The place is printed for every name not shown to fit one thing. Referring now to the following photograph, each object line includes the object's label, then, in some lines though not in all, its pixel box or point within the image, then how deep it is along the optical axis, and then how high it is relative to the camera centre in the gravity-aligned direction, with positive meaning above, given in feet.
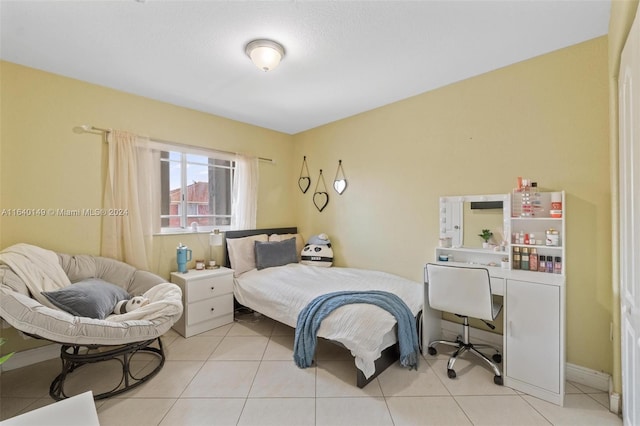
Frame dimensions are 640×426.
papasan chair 5.88 -2.30
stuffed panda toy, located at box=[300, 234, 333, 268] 12.66 -1.74
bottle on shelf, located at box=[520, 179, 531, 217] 7.59 +0.45
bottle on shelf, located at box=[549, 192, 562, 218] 7.15 +0.27
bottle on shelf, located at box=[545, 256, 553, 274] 7.34 -1.30
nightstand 9.72 -3.11
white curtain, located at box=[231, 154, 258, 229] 12.73 +0.93
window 11.00 +1.04
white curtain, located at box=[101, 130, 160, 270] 9.27 +0.43
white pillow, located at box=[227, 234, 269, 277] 11.55 -1.68
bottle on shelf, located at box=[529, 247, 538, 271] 7.57 -1.21
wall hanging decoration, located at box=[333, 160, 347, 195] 12.76 +1.54
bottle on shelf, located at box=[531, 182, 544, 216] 7.56 +0.34
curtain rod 8.82 +2.72
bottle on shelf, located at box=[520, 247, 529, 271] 7.68 -1.20
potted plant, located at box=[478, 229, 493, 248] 8.53 -0.63
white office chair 7.00 -2.15
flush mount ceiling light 6.86 +4.04
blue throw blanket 7.44 -2.96
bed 6.89 -2.57
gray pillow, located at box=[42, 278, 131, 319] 6.75 -2.13
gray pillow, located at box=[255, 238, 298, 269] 11.93 -1.70
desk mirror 8.36 -0.11
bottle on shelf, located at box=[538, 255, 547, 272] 7.46 -1.29
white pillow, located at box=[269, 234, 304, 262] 13.30 -1.15
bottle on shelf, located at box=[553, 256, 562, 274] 7.22 -1.28
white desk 6.25 -2.73
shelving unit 7.41 -0.39
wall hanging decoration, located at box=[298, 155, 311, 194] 14.48 +1.88
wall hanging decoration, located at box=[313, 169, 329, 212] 13.61 +0.84
